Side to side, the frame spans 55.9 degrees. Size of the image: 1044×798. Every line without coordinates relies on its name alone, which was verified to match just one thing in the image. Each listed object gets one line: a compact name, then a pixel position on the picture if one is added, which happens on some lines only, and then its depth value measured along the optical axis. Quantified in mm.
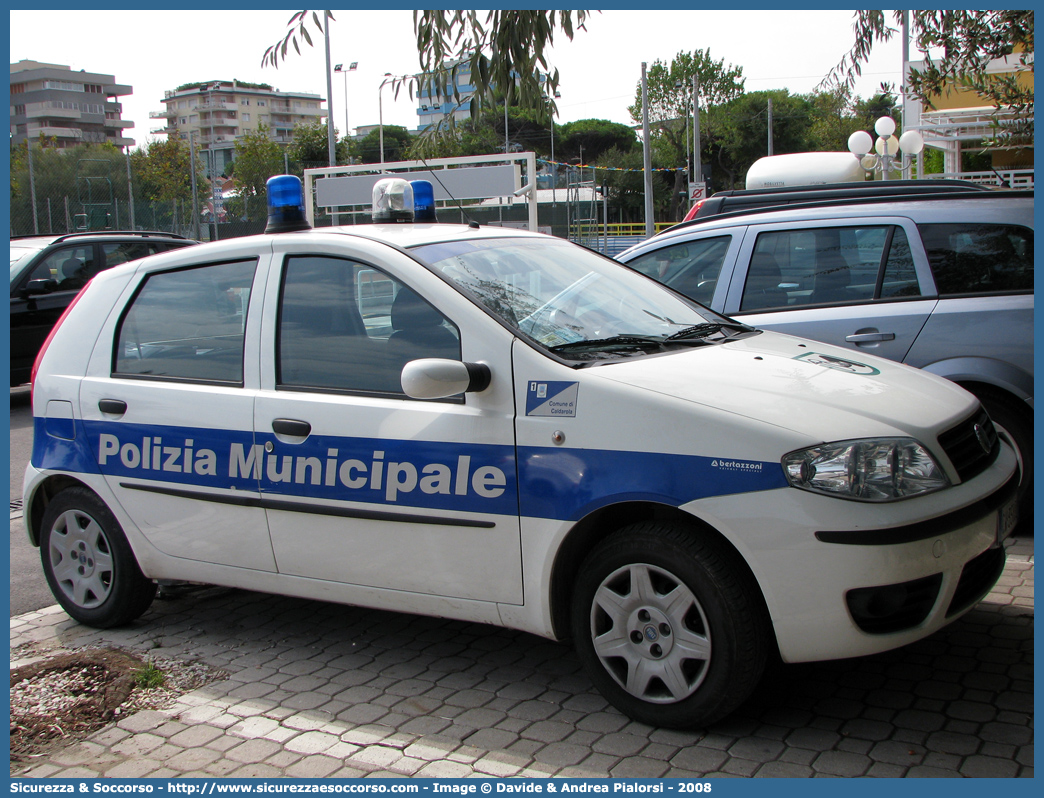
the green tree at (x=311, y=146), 66931
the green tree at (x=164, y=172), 45250
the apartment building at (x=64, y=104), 108250
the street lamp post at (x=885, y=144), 20906
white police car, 2986
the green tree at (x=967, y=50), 6645
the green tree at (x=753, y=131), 84688
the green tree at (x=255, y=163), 45469
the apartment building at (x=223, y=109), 137875
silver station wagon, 5090
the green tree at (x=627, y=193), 81125
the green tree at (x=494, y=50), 5414
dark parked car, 11195
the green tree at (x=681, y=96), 85375
